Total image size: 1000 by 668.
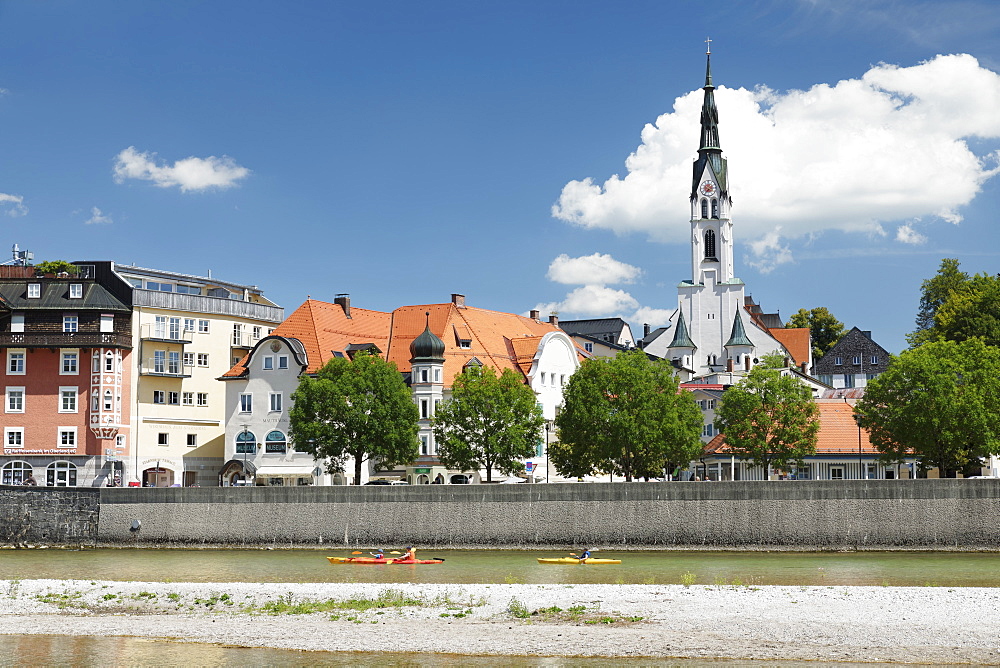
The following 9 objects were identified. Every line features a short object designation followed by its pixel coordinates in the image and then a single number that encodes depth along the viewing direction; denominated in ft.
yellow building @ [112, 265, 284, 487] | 321.52
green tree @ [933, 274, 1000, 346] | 328.49
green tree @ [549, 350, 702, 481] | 242.37
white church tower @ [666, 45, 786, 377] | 607.78
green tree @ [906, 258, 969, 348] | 458.09
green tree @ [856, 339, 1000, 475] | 222.28
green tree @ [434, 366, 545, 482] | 258.37
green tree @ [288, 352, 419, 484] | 262.47
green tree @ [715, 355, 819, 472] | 243.19
